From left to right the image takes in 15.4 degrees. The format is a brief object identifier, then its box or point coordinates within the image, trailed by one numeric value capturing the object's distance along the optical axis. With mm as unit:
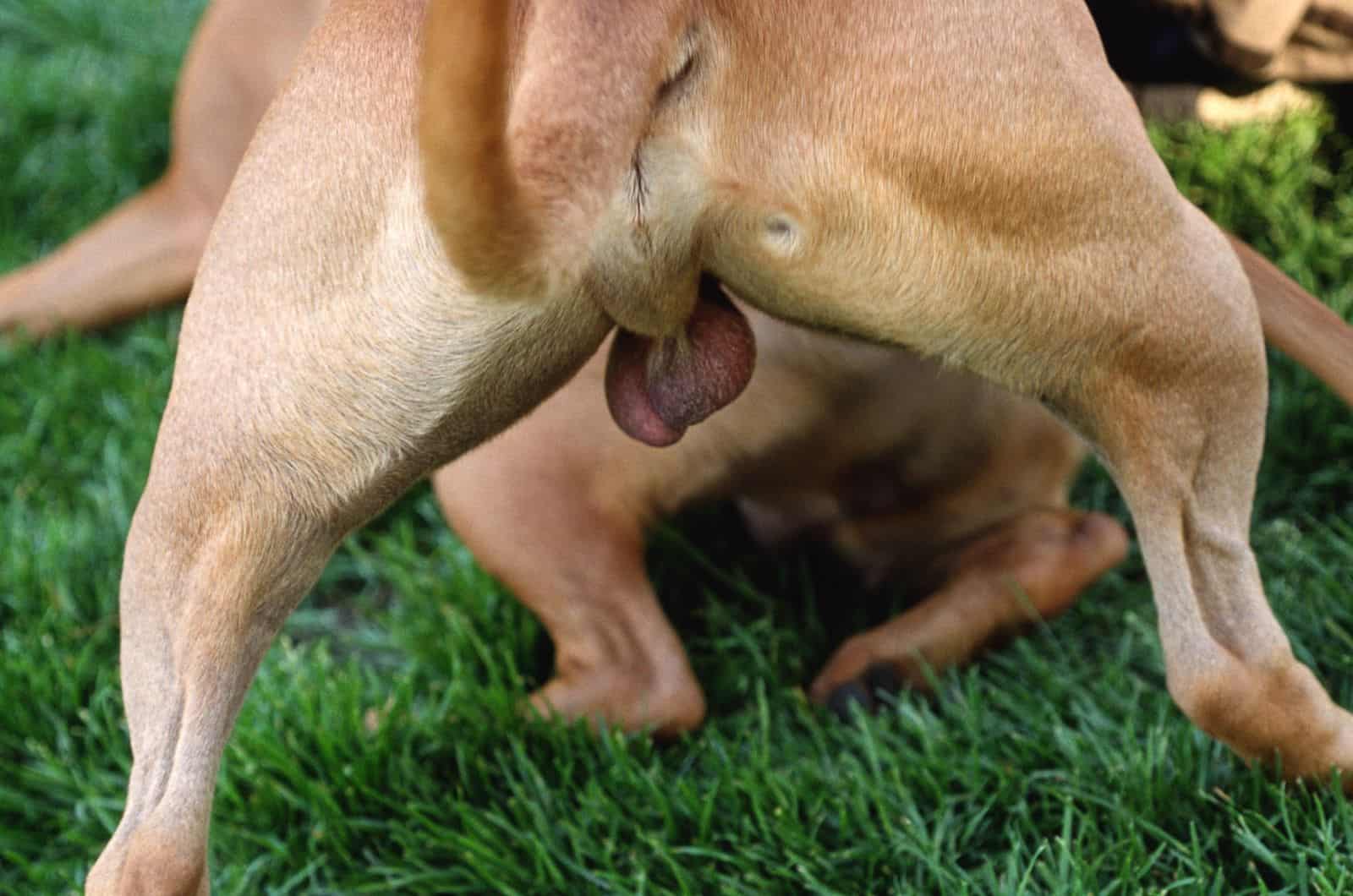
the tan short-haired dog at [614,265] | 2063
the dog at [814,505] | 2443
